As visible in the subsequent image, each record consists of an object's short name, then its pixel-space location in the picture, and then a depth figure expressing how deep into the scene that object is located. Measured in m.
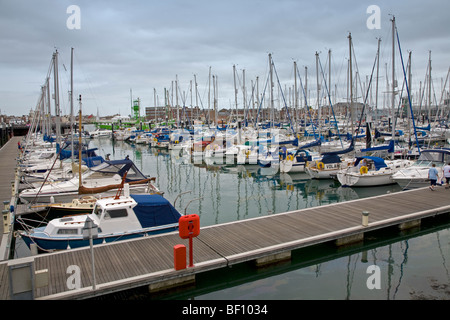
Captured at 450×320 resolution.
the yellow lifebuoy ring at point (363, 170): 26.36
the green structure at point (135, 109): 129.55
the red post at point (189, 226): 10.57
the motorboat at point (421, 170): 23.70
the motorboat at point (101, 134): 93.06
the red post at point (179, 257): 10.66
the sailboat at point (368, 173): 26.27
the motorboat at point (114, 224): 13.28
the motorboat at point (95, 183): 20.97
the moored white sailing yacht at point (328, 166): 29.97
